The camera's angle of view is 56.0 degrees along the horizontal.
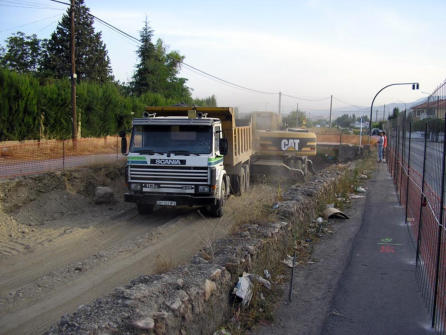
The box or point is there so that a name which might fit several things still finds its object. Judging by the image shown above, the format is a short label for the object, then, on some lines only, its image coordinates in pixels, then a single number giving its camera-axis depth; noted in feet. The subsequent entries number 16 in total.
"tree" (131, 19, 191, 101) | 160.56
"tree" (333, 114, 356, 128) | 378.67
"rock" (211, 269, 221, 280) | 15.75
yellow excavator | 54.08
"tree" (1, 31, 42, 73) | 146.20
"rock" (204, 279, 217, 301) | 14.83
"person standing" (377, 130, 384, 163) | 78.72
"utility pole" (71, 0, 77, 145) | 68.08
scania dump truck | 32.27
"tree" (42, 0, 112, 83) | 143.84
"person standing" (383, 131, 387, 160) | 80.20
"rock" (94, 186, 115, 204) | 40.09
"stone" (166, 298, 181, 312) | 12.99
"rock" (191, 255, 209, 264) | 18.14
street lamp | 115.56
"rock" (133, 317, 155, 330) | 11.55
